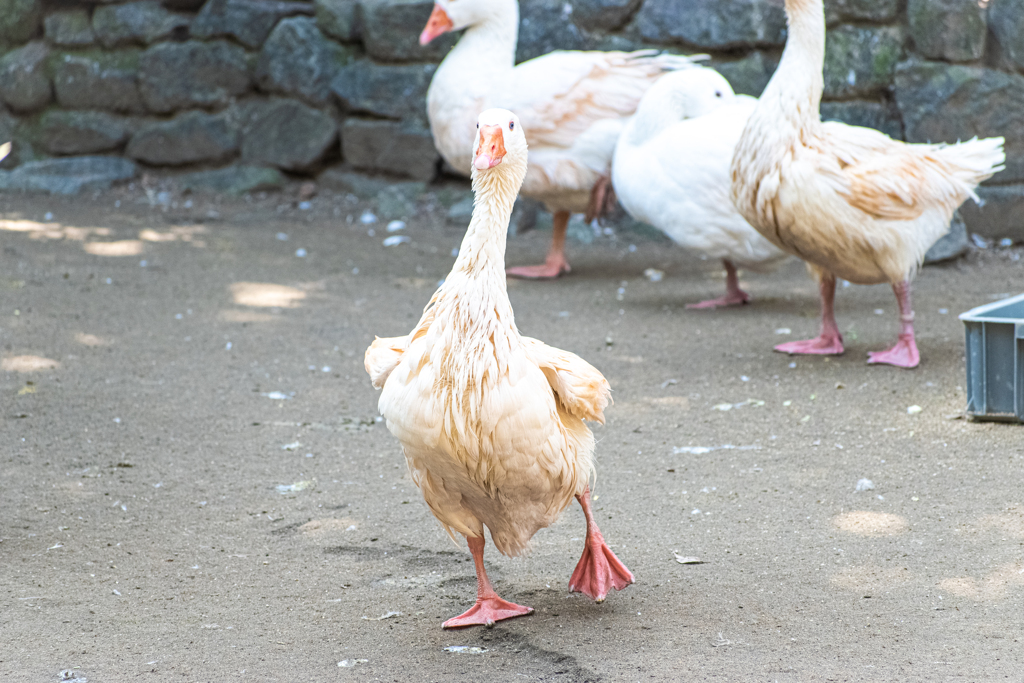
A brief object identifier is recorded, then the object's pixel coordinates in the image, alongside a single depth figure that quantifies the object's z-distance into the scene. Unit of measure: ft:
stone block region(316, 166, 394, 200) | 28.02
